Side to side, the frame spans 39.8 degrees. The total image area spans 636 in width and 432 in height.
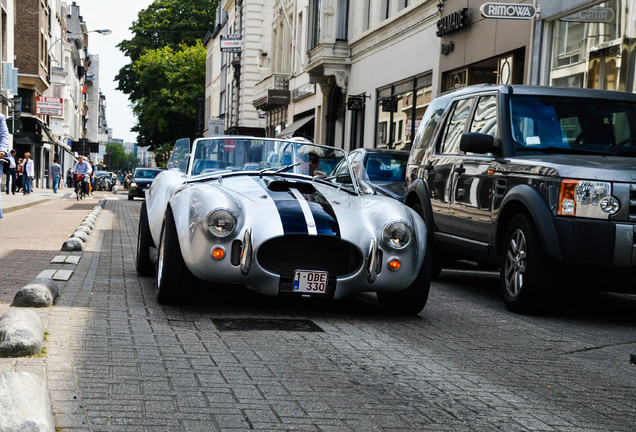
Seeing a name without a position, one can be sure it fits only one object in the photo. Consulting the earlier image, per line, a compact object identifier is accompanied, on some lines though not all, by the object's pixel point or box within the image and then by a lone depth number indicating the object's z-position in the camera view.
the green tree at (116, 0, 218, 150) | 67.88
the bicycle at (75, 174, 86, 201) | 33.40
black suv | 6.92
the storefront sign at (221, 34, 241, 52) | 47.87
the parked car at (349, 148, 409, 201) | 14.26
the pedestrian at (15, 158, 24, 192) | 38.88
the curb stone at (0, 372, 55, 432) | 3.18
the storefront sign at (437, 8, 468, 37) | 19.20
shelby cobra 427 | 6.29
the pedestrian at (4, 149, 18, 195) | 34.06
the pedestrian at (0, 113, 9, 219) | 9.30
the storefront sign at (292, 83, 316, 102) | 34.12
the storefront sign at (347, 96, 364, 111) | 27.47
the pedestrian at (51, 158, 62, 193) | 43.59
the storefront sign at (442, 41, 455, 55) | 20.19
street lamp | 52.53
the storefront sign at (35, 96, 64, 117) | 44.14
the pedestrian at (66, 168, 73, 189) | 60.85
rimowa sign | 14.10
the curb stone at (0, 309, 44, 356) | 4.63
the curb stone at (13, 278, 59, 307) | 6.34
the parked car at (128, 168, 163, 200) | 38.81
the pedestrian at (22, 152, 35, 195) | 34.25
